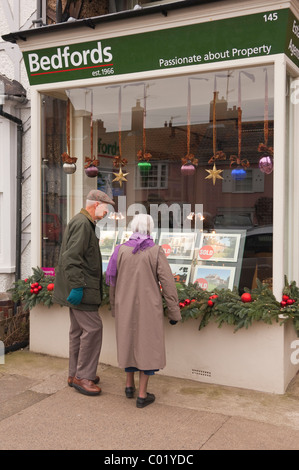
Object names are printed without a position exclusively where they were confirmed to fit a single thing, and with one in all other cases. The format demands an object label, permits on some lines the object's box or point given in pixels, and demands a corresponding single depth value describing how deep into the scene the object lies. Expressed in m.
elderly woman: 4.86
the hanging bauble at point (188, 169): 6.52
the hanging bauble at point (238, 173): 6.39
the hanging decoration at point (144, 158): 6.92
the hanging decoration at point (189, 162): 6.49
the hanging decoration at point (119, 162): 6.98
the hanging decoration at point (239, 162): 6.34
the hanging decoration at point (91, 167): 6.95
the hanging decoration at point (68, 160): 7.01
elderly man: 5.06
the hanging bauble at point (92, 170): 6.94
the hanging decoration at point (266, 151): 5.74
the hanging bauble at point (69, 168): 7.02
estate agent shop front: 5.43
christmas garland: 5.25
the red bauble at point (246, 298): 5.44
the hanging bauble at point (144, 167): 7.08
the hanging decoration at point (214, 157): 6.43
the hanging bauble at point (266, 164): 5.72
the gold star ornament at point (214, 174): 6.53
